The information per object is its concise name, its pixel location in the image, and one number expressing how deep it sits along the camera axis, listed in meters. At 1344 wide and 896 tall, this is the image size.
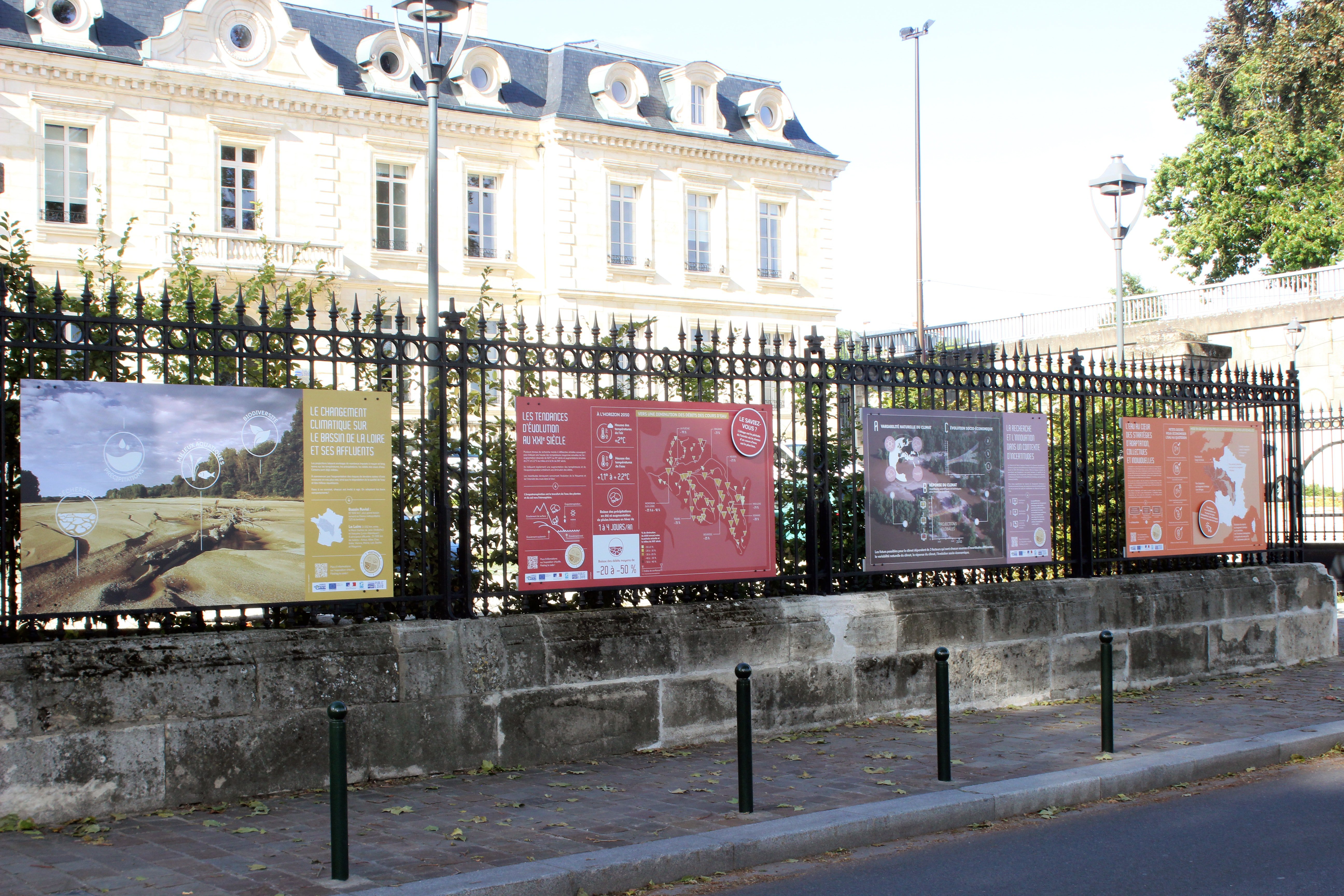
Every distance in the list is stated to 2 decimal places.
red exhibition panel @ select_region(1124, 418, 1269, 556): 10.84
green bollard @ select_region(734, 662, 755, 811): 5.99
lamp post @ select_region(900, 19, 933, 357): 34.47
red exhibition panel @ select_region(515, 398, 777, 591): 7.57
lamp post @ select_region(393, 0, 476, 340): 11.52
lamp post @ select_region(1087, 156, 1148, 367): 16.02
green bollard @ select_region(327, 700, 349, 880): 4.80
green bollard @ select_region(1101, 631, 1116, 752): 7.53
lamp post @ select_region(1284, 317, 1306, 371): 23.88
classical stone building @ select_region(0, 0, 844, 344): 27.42
